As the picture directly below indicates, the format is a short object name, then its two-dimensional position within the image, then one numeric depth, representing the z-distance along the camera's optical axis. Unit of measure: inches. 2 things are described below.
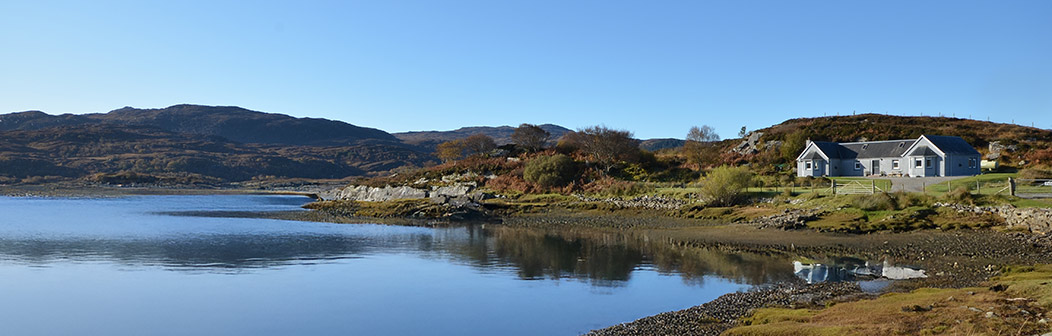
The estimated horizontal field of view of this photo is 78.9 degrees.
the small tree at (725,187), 1863.9
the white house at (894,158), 2261.3
